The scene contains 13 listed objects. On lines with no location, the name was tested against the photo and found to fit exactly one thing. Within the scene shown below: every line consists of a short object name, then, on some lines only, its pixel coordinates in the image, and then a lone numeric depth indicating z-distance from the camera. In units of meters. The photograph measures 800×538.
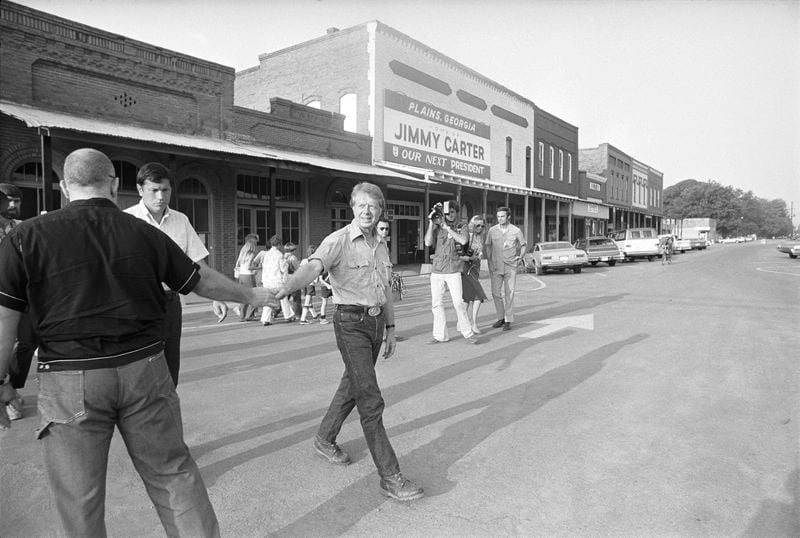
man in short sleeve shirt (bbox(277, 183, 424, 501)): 3.23
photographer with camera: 7.32
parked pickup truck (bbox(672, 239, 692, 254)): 45.94
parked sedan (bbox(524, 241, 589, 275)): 21.84
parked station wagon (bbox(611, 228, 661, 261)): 30.34
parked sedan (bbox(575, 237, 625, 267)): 26.39
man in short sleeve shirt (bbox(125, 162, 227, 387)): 3.54
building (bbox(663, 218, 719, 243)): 64.25
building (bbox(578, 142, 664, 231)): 51.22
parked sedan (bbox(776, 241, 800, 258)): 31.44
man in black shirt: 2.06
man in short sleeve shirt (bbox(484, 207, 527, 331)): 8.59
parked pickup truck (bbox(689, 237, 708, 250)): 52.56
